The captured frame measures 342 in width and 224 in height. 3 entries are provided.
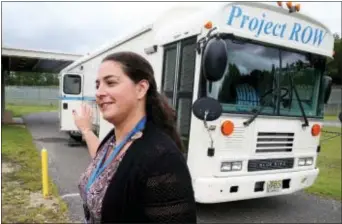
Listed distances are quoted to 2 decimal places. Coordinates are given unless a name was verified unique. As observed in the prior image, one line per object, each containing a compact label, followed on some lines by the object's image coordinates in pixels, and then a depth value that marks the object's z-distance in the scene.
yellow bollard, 5.93
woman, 1.50
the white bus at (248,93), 4.80
